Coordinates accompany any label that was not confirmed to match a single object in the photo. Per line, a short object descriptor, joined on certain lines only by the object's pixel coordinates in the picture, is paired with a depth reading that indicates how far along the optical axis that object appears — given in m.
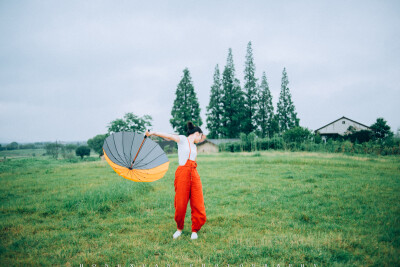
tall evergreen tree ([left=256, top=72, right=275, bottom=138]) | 45.03
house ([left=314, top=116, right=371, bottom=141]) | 46.69
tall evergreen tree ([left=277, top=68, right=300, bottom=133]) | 45.53
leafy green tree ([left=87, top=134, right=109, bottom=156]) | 60.30
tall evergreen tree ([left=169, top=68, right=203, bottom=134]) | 39.09
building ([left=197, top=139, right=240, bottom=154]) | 39.28
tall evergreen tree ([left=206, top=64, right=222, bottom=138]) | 46.06
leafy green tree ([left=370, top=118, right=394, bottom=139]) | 40.12
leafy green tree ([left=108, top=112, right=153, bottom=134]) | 39.94
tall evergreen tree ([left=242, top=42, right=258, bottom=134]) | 44.91
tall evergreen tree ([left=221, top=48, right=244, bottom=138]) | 44.94
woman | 4.26
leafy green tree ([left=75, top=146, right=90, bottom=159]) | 58.92
